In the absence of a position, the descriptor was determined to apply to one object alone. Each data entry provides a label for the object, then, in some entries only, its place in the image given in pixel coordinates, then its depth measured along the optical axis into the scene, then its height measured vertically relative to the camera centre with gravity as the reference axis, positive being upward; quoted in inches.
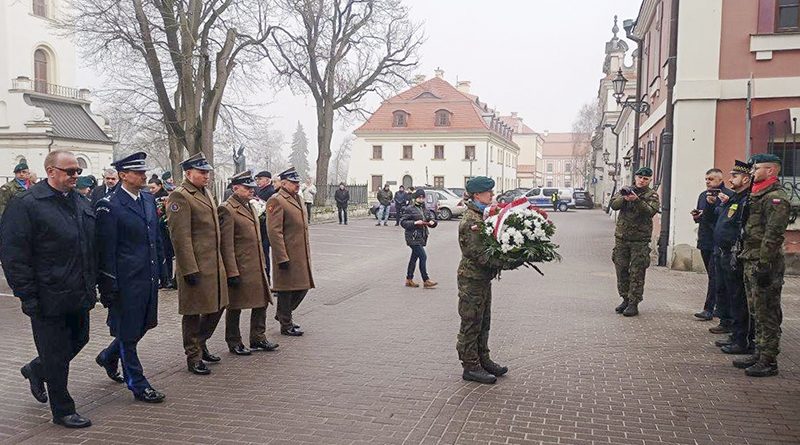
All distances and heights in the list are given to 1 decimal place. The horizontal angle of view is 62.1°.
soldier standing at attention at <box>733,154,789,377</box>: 251.6 -29.7
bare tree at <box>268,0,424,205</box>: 1286.9 +240.9
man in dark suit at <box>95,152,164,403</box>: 211.5 -27.6
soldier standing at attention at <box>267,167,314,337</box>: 303.6 -31.4
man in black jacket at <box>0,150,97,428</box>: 189.0 -24.3
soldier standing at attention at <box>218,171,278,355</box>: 270.7 -31.1
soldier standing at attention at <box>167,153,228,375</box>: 239.9 -27.4
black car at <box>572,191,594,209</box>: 2009.1 -58.2
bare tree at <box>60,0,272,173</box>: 823.7 +177.8
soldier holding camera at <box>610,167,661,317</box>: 362.6 -27.1
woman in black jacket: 465.1 -34.1
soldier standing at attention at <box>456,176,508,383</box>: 241.0 -37.8
